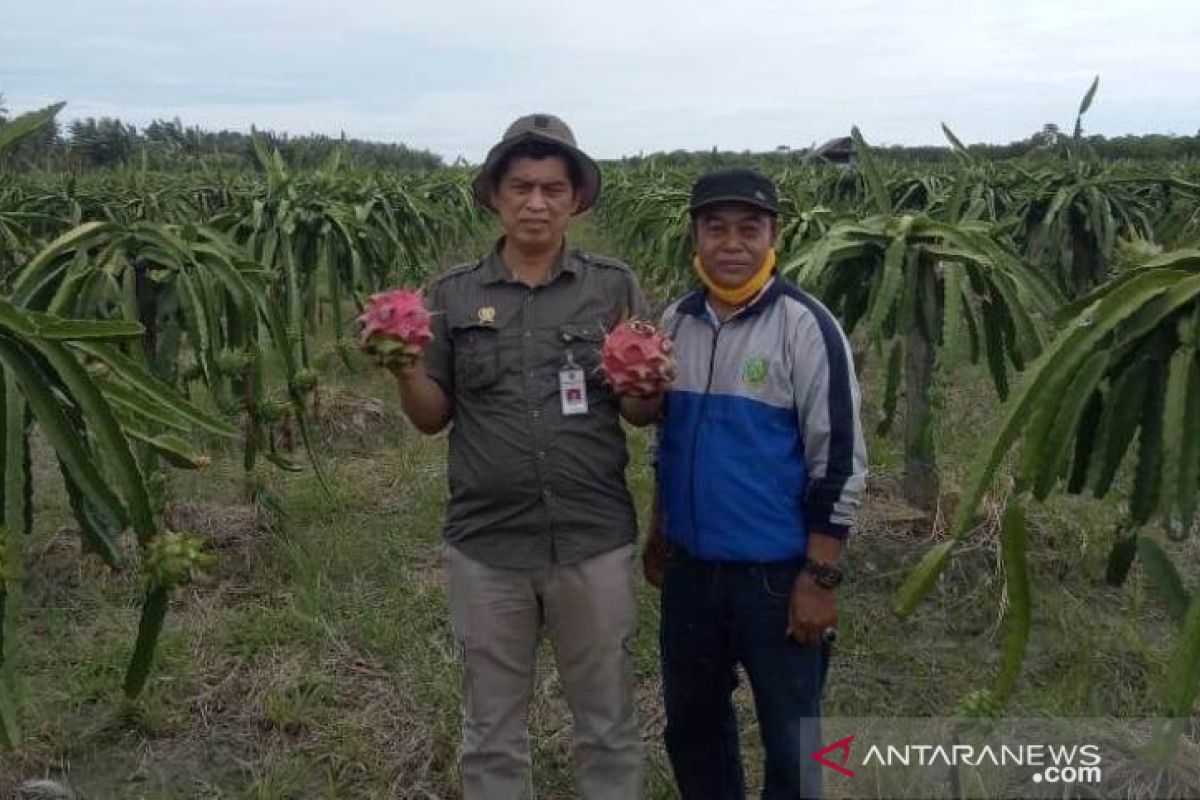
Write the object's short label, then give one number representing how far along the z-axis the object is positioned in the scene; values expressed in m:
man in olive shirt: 2.51
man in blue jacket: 2.38
